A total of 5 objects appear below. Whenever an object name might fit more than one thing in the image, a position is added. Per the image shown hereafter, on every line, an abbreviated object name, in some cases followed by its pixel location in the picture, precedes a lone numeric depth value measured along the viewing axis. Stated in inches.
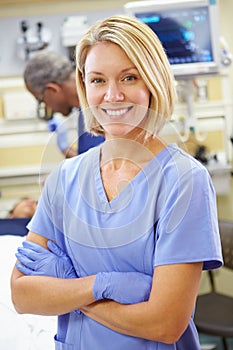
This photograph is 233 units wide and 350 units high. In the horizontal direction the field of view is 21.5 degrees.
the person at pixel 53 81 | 114.3
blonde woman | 45.5
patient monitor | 110.0
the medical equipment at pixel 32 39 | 142.6
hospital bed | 69.5
